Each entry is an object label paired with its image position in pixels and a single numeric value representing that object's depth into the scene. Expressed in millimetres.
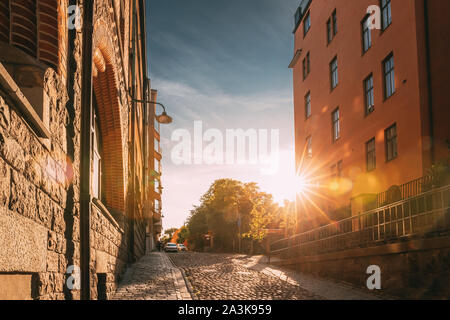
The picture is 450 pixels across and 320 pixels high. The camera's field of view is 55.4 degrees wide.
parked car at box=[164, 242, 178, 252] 51416
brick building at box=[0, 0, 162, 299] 3191
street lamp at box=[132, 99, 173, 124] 16441
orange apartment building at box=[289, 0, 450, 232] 14547
